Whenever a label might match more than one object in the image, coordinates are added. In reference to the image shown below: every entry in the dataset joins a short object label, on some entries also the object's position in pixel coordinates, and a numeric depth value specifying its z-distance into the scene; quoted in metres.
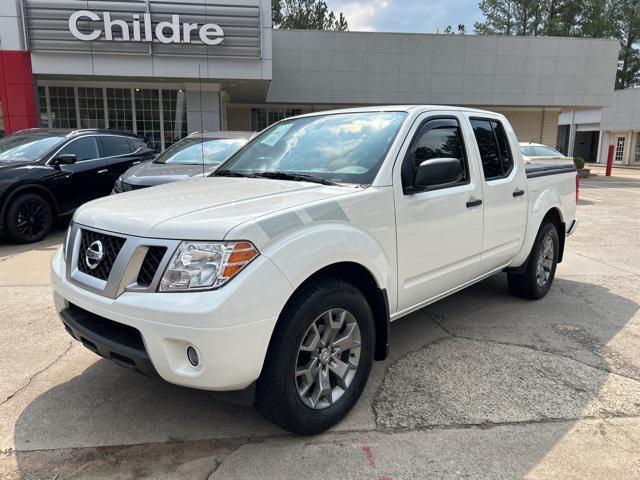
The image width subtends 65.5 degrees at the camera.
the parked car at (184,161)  7.38
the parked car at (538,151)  15.66
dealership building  14.97
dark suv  7.63
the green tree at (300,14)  44.56
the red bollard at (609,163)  26.70
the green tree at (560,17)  42.53
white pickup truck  2.37
